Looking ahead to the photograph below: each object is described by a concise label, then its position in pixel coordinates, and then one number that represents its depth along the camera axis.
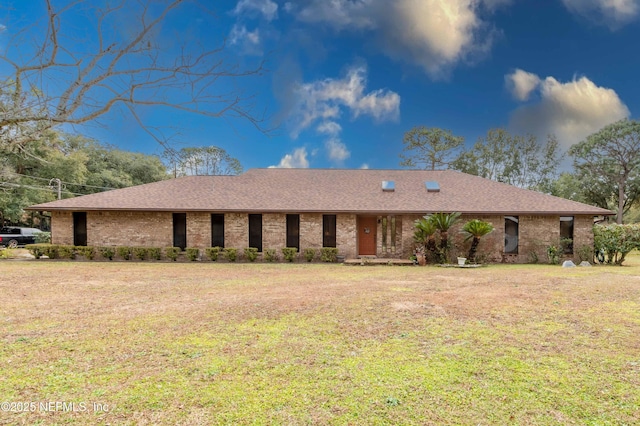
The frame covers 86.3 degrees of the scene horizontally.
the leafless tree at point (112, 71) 3.06
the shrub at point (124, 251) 16.33
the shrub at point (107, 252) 16.41
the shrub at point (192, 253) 16.33
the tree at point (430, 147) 34.69
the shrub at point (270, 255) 16.45
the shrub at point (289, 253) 16.23
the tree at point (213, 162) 42.25
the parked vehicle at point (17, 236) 23.14
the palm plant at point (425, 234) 15.33
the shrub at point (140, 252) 16.33
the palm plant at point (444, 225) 15.26
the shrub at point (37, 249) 16.58
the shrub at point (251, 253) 16.30
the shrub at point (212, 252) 16.30
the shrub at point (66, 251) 16.42
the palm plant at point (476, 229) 14.85
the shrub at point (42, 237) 22.94
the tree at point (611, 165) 28.88
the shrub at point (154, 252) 16.38
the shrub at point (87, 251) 16.41
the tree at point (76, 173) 26.75
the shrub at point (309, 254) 16.34
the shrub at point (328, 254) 16.27
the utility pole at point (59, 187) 26.44
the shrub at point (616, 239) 15.24
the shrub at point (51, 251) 16.44
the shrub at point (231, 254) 16.28
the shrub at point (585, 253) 15.86
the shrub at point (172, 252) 16.20
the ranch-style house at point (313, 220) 16.28
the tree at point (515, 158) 33.28
